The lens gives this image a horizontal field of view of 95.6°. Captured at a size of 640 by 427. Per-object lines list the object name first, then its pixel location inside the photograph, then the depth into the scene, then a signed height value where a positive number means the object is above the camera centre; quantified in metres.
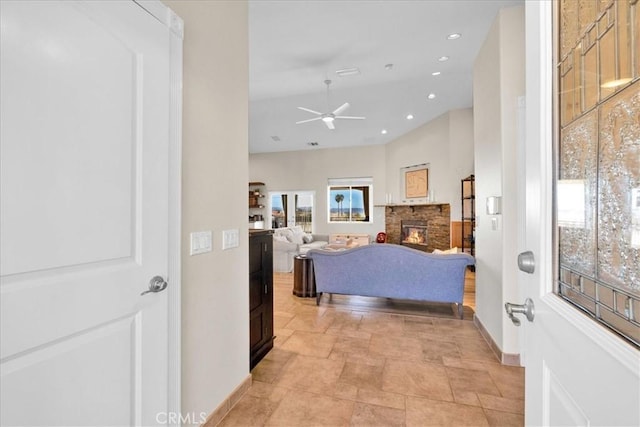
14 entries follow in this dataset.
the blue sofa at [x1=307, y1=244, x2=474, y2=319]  3.41 -0.73
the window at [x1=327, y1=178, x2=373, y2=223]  8.66 +0.43
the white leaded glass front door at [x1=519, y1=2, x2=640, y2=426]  0.48 -0.25
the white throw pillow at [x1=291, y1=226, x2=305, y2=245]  7.34 -0.55
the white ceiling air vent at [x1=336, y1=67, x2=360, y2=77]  4.38 +2.19
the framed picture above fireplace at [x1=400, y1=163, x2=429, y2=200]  7.35 +0.87
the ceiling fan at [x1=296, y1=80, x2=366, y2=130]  4.70 +1.64
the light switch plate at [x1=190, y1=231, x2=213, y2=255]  1.54 -0.15
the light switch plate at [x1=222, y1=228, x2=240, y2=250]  1.79 -0.15
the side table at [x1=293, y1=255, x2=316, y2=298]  4.27 -0.96
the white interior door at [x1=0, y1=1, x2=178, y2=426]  0.83 +0.01
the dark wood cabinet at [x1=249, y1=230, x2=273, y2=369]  2.34 -0.69
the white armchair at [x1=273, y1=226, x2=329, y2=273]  6.08 -0.75
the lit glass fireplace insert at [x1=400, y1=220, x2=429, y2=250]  7.39 -0.52
